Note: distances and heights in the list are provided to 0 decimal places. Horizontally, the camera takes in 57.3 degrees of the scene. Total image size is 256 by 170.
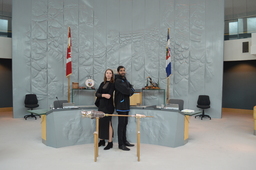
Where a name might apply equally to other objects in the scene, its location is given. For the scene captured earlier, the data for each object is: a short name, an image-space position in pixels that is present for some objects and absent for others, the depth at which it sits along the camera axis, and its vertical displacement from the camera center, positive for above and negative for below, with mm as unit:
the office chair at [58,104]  5491 -542
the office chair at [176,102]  6312 -548
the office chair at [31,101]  8625 -740
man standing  4469 -343
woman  4652 -450
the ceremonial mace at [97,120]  3998 -666
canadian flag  7712 +674
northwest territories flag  7122 +670
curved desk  4816 -980
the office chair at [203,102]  8755 -765
